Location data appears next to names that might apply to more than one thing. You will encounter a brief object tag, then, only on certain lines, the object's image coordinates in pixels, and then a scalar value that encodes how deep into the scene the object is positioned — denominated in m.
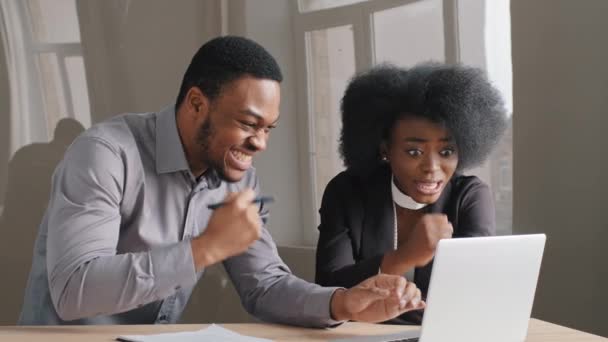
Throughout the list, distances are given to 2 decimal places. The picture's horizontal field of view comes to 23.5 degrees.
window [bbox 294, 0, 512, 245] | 3.12
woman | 2.70
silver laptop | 2.00
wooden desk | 2.12
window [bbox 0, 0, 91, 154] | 3.00
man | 2.18
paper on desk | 2.09
